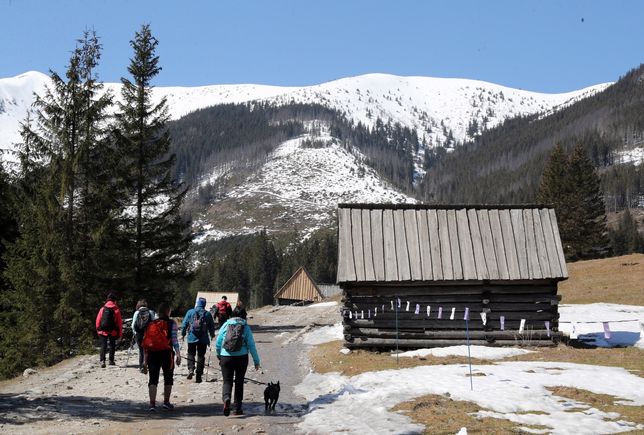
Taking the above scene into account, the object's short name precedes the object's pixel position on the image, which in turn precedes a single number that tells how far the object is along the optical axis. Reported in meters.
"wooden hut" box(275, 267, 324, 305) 80.31
